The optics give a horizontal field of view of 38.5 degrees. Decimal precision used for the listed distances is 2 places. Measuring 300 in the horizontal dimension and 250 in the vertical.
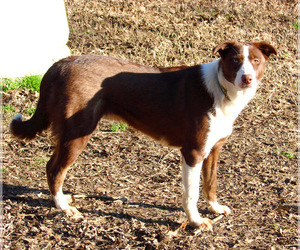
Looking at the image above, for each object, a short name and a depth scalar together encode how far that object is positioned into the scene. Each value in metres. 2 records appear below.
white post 5.84
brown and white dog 3.61
